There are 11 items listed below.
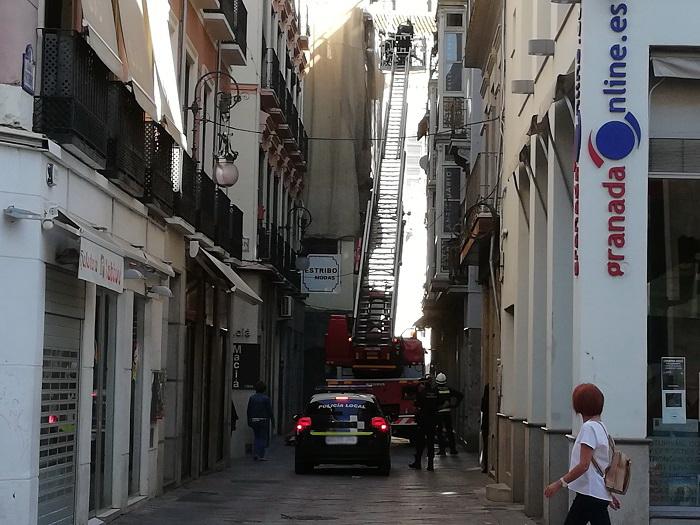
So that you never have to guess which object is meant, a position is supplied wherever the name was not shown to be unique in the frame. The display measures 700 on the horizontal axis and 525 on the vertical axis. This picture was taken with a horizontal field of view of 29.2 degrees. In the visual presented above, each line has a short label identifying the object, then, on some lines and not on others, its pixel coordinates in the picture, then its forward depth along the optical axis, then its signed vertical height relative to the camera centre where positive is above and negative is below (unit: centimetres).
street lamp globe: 2461 +372
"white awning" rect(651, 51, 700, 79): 1318 +313
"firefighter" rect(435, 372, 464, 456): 3089 -85
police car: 2566 -107
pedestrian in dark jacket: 3073 -93
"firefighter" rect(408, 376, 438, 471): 2811 -83
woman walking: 973 -64
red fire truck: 3894 +34
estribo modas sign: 3950 +307
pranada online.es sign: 1302 +236
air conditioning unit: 4216 +220
